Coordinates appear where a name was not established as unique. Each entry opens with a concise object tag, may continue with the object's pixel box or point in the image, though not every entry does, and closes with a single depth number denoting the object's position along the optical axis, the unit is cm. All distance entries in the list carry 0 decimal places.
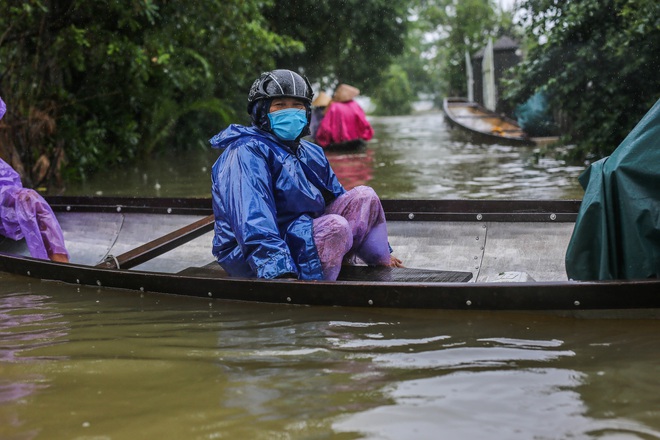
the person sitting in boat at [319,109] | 1952
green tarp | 421
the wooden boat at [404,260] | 421
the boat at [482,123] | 1739
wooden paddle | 582
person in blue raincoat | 473
